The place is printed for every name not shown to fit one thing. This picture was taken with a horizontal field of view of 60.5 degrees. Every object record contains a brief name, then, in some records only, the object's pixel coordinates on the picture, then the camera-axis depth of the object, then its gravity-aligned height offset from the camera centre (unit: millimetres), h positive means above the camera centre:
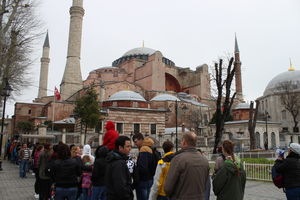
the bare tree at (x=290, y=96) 34938 +4995
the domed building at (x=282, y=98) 36812 +4941
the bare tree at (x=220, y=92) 15099 +2292
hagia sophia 24797 +3712
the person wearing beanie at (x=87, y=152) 5196 -484
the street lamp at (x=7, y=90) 11727 +1672
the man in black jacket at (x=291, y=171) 3861 -603
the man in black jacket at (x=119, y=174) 2941 -534
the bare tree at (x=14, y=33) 11328 +4325
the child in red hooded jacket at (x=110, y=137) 4379 -148
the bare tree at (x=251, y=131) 19844 -21
